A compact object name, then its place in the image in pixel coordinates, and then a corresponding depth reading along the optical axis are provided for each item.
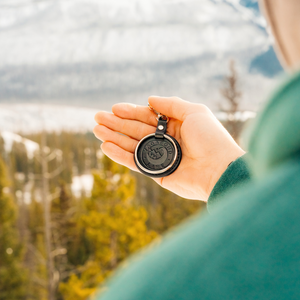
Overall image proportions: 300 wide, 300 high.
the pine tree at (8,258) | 15.94
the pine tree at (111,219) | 12.43
